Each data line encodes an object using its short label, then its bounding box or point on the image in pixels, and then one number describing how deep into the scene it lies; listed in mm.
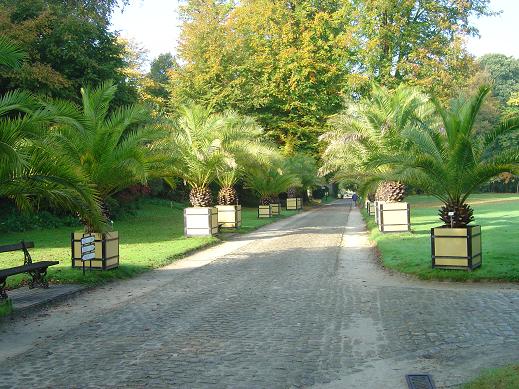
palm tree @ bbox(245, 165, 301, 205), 36778
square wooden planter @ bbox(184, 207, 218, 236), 21000
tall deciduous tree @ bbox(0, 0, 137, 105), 22875
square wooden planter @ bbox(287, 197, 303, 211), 45625
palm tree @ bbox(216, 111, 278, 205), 23016
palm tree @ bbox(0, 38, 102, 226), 7781
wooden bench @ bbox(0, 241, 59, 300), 9703
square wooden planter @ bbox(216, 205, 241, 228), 25156
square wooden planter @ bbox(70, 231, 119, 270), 12195
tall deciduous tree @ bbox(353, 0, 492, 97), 36281
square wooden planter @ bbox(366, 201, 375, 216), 33391
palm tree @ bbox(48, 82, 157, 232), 12641
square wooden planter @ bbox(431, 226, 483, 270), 11438
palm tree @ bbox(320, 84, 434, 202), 20797
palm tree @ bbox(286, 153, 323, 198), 41559
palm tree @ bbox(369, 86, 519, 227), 11773
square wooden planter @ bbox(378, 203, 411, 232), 19984
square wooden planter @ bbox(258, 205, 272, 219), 34625
